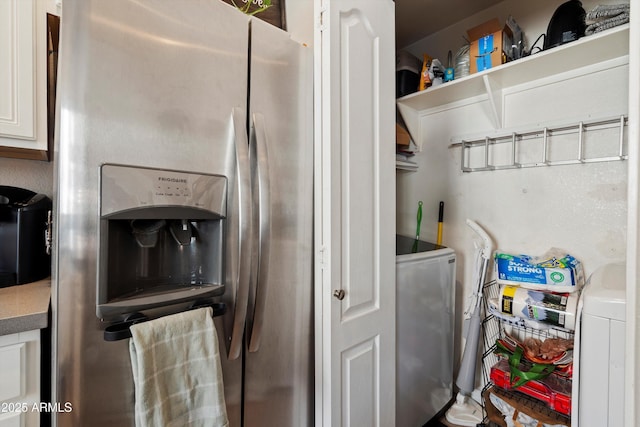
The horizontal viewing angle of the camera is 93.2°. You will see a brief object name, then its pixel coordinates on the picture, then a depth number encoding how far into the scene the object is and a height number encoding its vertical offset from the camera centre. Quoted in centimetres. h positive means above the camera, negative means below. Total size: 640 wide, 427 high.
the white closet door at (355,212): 104 -1
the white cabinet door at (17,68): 94 +44
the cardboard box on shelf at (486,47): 154 +85
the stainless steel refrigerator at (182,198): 65 +3
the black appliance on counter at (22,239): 99 -11
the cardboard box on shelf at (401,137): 174 +43
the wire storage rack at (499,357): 135 -84
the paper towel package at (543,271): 138 -29
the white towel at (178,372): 69 -40
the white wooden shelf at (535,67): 130 +72
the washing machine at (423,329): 143 -62
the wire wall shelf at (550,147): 144 +34
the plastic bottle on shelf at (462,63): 168 +83
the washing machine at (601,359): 95 -48
